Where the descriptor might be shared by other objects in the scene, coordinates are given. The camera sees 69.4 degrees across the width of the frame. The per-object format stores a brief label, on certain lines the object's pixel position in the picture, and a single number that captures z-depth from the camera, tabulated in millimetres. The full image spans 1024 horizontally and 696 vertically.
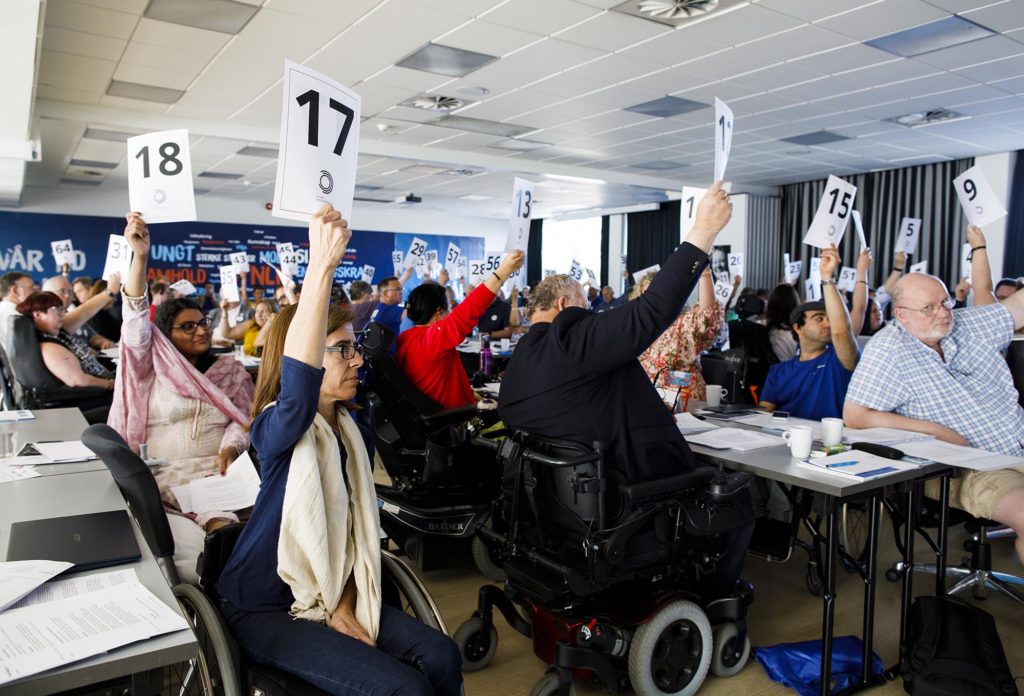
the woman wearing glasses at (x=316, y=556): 1457
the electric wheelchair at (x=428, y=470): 3115
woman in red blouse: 3135
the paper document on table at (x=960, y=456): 2291
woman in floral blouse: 3811
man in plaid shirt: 2848
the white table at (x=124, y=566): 1016
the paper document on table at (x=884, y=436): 2679
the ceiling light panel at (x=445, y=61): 5637
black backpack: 2158
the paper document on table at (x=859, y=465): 2195
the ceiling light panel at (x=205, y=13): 4656
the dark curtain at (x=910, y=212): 10414
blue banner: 13258
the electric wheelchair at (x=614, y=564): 2111
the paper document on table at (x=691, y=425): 2832
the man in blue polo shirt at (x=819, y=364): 3312
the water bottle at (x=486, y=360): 5074
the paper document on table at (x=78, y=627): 1036
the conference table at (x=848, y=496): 2164
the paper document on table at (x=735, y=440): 2551
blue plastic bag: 2367
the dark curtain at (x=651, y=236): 14750
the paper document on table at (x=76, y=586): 1244
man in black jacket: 2035
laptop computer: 1418
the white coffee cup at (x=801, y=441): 2370
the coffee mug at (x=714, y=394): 3422
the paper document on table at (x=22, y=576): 1215
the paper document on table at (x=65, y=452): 2281
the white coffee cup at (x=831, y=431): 2490
